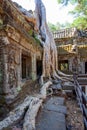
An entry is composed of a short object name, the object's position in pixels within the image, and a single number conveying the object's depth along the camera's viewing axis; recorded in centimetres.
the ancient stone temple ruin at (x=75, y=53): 552
